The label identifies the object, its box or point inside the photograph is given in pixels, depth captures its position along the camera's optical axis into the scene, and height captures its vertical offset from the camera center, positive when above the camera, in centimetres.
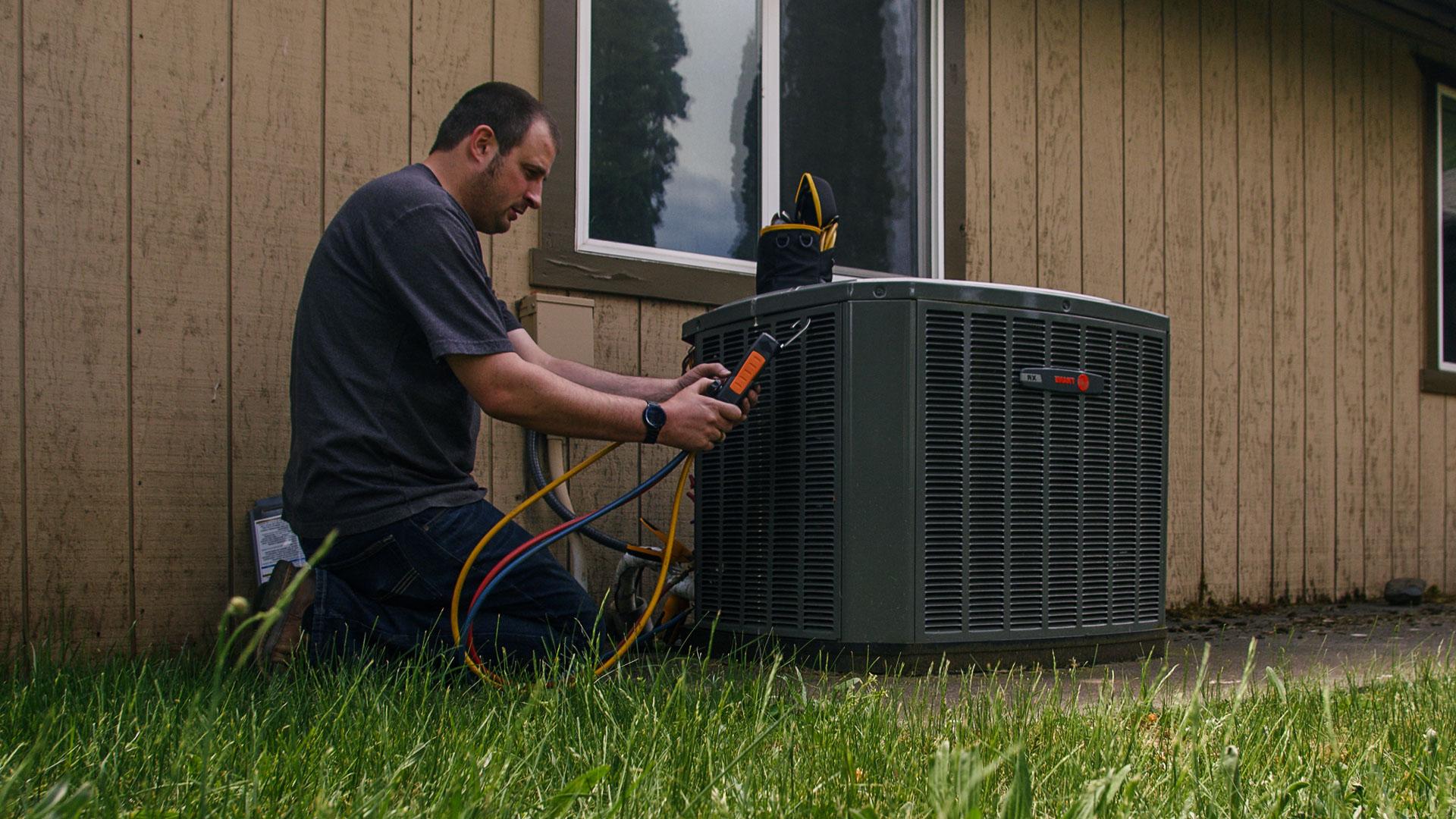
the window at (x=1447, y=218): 581 +103
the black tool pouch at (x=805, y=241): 292 +45
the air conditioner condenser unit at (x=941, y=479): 249 -13
